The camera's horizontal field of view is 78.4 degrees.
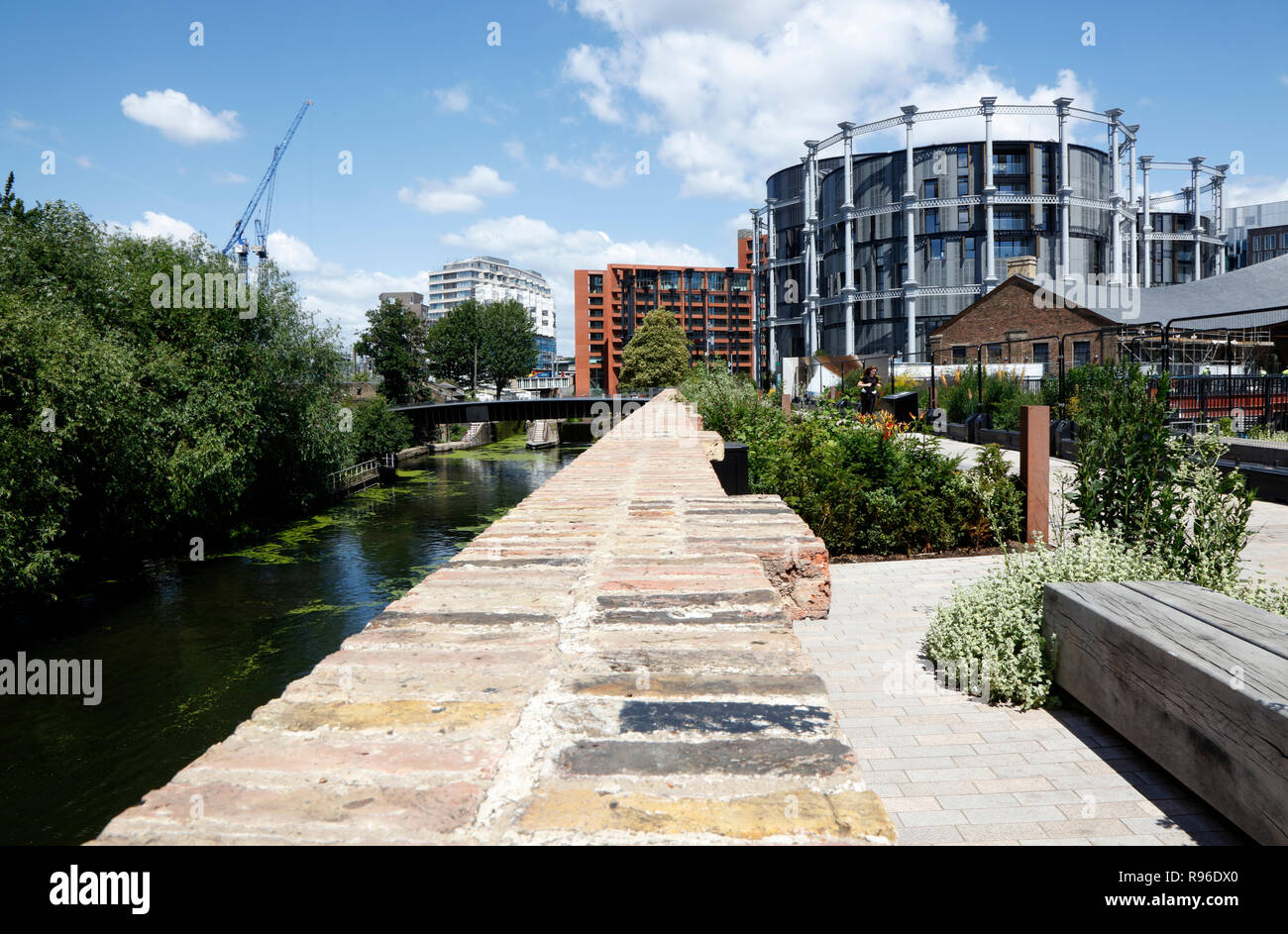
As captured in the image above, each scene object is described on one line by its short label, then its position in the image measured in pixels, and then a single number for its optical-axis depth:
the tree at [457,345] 86.56
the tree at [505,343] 88.31
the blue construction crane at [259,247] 90.25
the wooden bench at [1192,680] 2.92
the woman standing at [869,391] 18.16
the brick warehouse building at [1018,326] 34.28
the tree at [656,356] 69.69
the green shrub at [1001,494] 8.70
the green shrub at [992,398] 19.42
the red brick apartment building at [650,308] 105.12
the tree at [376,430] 41.75
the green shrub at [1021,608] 4.64
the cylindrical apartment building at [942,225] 57.62
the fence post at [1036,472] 8.31
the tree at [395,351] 72.31
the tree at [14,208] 22.04
